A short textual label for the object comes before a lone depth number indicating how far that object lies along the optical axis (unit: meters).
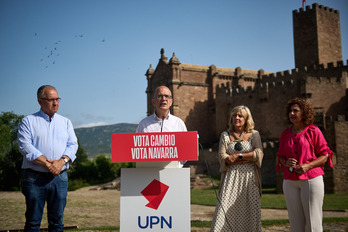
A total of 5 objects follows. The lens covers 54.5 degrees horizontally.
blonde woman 5.13
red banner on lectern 3.94
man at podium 4.74
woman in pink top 4.73
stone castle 30.73
